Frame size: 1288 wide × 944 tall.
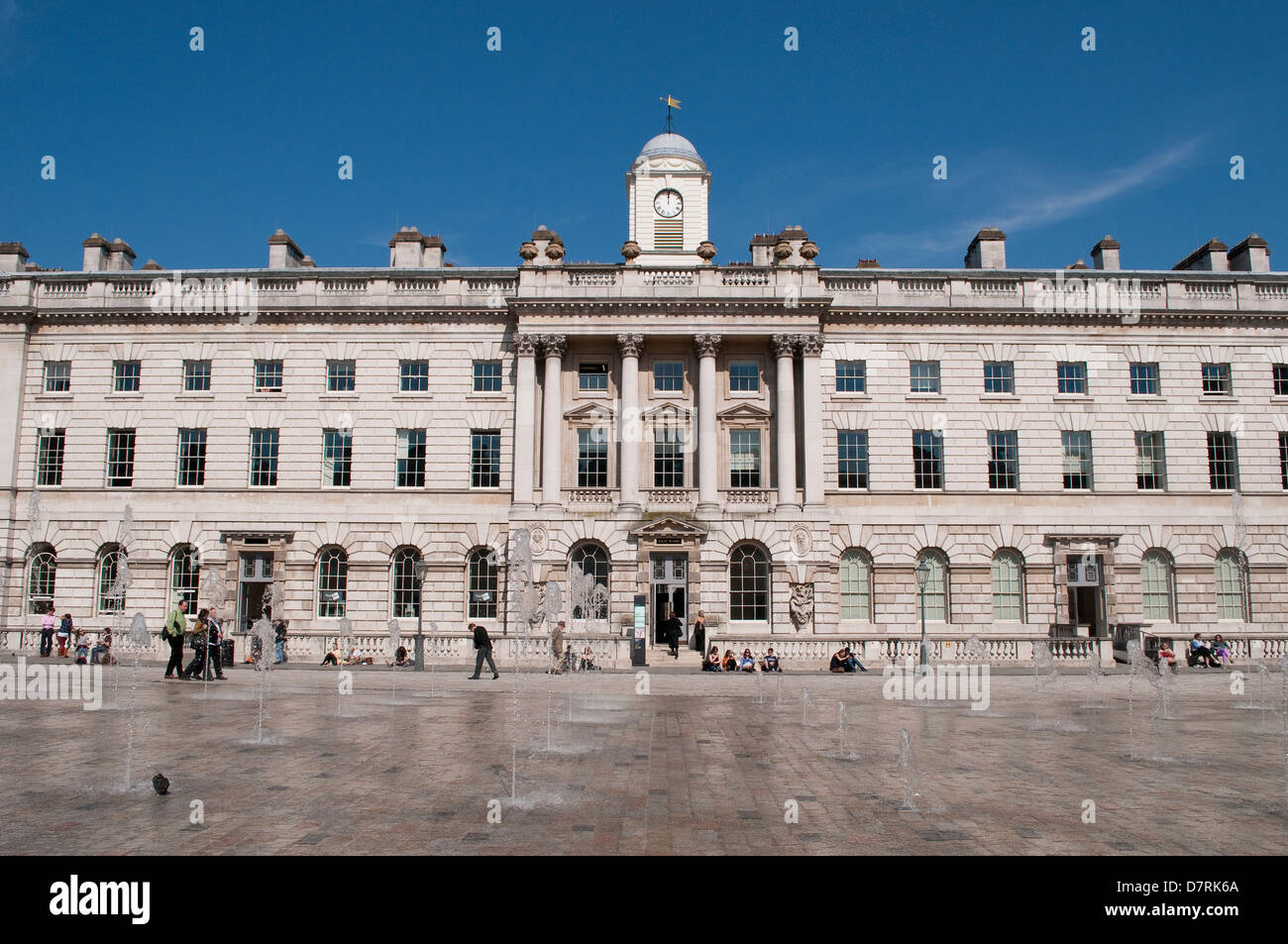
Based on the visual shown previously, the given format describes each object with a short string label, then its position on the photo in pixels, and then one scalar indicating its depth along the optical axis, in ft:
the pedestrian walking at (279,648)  111.86
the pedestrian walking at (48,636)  112.37
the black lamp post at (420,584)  127.42
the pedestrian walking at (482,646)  88.74
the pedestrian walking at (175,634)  84.23
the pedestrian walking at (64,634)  111.75
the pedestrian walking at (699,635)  120.67
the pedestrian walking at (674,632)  119.96
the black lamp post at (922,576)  119.21
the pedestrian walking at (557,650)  98.49
